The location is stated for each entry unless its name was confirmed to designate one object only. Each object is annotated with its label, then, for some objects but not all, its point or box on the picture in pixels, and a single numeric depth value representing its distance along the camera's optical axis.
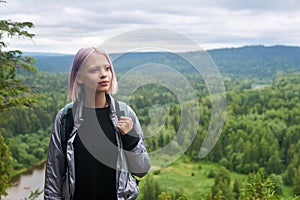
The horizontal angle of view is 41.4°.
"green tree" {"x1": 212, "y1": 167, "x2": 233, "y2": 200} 30.96
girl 1.71
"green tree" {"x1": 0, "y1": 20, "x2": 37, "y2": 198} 5.66
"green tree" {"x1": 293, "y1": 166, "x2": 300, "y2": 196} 31.92
